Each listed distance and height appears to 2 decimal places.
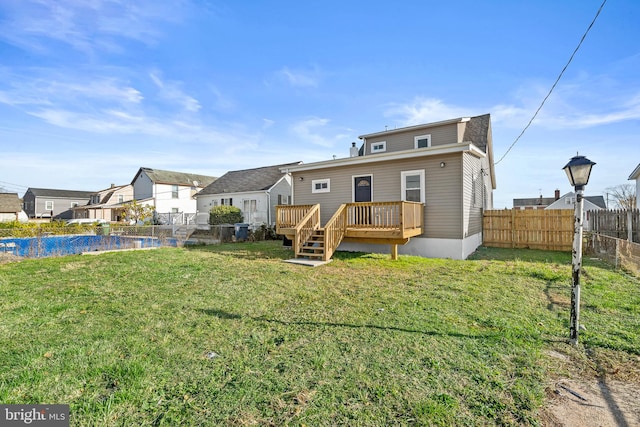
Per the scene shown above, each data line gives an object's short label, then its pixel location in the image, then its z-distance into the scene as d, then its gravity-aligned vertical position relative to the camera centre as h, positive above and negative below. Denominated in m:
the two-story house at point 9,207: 29.72 +1.08
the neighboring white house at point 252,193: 22.33 +1.78
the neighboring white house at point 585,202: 34.81 +1.03
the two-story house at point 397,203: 9.16 +0.33
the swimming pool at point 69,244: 9.58 -1.08
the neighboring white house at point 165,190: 29.94 +2.82
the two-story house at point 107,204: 34.16 +1.56
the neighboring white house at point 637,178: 14.60 +1.73
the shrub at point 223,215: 20.39 -0.02
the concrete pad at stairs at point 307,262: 8.20 -1.43
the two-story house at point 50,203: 41.28 +2.13
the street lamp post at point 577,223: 3.35 -0.15
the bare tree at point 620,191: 33.46 +2.27
